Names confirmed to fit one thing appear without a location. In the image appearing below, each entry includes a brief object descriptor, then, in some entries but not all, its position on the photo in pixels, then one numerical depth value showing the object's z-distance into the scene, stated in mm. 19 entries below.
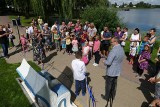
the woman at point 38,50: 5346
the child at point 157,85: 2828
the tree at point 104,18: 9390
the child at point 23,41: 6528
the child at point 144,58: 4119
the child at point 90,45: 5592
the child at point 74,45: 5856
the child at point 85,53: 5214
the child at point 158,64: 4123
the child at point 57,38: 6557
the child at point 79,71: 3293
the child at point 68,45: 6161
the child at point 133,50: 5032
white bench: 3003
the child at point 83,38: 6171
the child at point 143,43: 4687
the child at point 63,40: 6414
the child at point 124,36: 5690
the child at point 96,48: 5155
